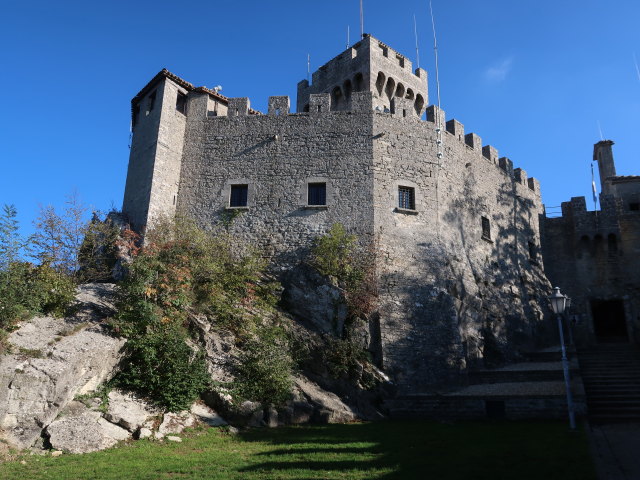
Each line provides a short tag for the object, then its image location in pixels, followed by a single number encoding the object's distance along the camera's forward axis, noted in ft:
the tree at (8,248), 40.45
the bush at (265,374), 43.01
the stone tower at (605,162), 103.35
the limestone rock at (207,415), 39.83
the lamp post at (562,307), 40.46
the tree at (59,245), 50.83
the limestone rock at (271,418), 41.81
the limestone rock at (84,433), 32.45
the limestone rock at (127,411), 35.78
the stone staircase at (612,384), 44.83
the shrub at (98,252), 54.19
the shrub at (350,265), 58.03
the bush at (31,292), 37.40
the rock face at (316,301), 56.13
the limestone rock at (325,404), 44.27
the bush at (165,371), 39.52
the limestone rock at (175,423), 36.73
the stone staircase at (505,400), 45.19
